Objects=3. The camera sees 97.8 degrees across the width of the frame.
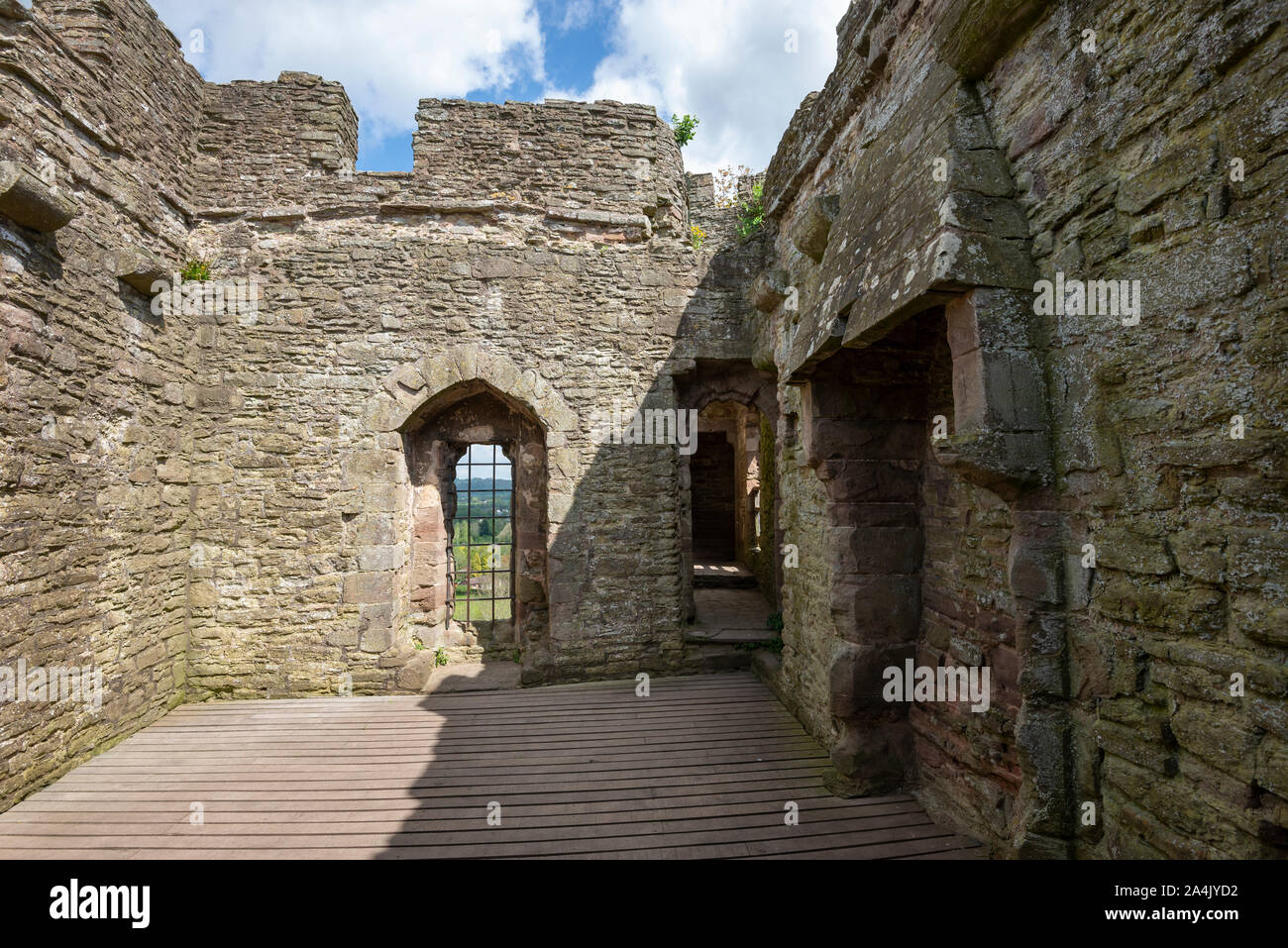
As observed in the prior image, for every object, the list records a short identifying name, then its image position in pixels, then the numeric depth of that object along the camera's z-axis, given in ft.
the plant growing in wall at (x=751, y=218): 22.61
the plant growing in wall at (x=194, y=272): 18.93
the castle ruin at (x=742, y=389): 6.26
